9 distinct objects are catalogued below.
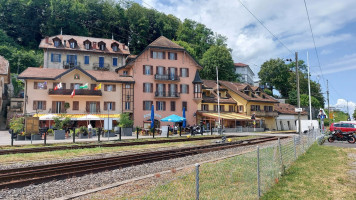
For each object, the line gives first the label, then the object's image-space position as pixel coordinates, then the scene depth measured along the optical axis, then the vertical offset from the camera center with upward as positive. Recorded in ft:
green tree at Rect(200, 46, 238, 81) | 226.79 +44.45
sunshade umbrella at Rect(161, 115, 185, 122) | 113.70 -1.00
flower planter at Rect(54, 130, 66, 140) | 87.87 -5.44
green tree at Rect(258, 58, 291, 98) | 280.10 +42.29
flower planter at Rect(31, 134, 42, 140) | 84.90 -5.94
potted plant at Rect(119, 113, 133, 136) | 108.68 -3.19
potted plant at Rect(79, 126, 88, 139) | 96.85 -5.23
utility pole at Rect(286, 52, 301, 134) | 80.18 +12.11
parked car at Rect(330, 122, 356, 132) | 92.84 -3.80
